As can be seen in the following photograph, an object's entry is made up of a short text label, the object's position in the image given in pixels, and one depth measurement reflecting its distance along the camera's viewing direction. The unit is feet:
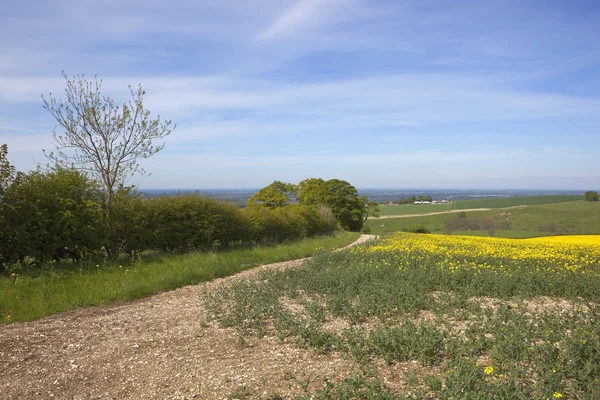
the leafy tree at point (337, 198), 144.56
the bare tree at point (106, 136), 40.21
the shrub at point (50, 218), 33.53
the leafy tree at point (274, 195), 131.03
